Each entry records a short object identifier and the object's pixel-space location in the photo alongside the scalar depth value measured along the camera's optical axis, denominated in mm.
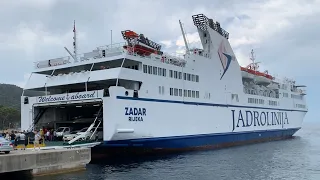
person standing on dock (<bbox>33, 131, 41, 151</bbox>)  21094
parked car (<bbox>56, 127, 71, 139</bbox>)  26156
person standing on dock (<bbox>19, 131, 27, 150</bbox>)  23044
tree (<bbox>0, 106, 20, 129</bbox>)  76062
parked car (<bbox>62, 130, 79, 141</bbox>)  23891
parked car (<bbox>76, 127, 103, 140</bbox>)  23627
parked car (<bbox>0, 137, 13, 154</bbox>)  17141
